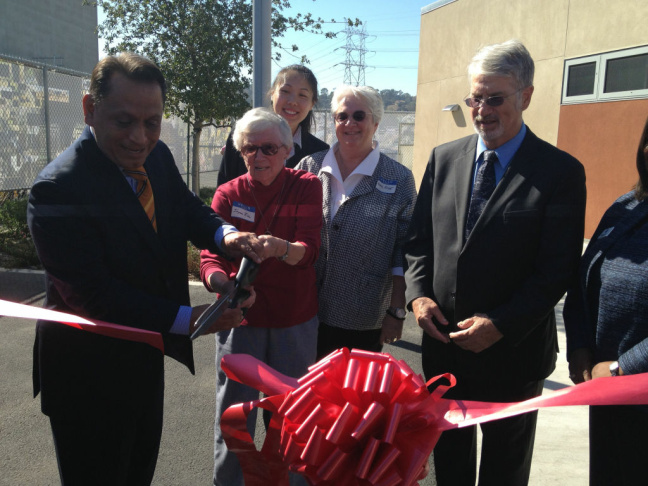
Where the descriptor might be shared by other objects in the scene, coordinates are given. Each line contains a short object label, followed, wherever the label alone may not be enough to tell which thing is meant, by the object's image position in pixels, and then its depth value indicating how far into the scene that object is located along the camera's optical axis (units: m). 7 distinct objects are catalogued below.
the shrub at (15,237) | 7.76
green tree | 12.15
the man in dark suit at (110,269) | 1.73
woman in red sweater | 2.43
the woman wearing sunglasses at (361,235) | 2.73
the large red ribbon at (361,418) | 1.18
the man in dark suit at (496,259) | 2.13
